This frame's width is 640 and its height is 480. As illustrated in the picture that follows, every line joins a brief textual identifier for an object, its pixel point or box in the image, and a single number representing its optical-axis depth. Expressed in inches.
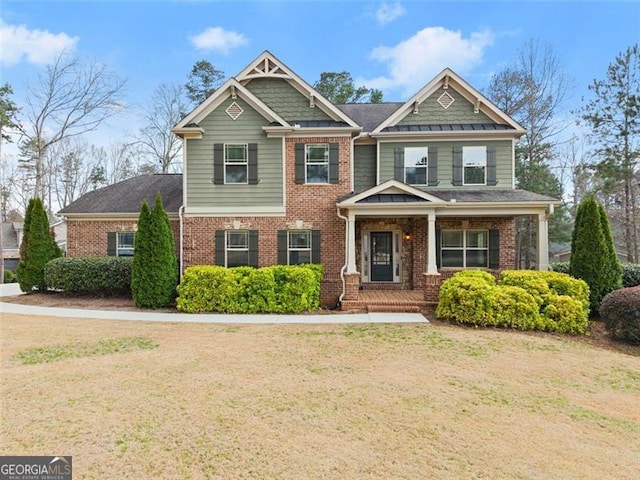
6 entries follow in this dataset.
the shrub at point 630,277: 426.0
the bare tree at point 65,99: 901.8
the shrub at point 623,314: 300.0
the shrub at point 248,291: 398.6
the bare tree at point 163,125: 1063.0
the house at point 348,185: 435.2
